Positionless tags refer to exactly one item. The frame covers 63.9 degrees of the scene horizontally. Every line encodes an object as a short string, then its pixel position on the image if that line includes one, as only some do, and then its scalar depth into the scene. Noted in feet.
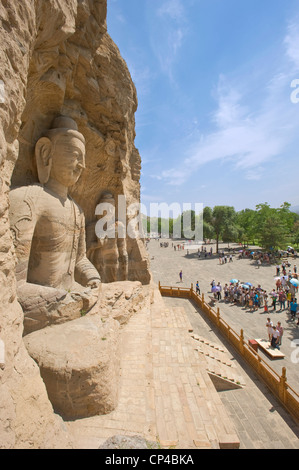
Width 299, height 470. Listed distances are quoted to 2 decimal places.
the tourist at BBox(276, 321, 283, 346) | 29.38
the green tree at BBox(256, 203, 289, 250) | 93.97
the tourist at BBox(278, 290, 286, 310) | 42.19
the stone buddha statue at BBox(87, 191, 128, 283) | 26.35
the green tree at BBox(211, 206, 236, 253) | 112.27
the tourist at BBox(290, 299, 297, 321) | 37.76
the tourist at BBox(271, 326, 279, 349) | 29.22
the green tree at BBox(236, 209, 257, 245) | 122.01
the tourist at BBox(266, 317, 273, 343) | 30.01
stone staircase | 23.16
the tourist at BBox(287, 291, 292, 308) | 42.16
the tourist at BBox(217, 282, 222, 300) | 49.03
